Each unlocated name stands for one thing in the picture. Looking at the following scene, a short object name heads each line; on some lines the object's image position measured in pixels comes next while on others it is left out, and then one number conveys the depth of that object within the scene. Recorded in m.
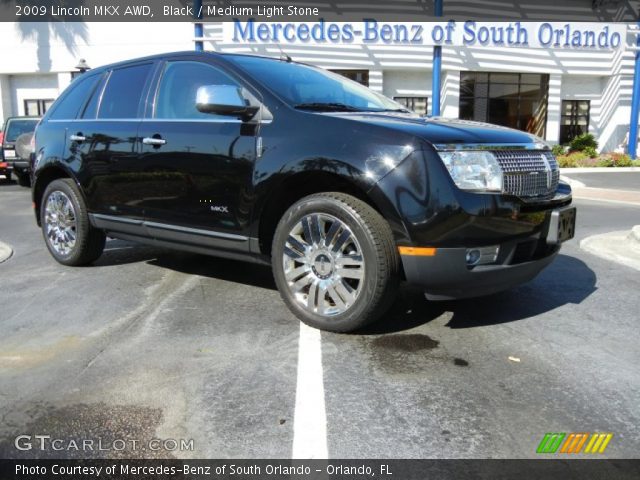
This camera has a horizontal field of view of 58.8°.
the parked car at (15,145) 13.79
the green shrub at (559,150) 22.46
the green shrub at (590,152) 22.09
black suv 3.27
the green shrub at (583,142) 23.31
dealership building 20.72
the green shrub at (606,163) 20.72
